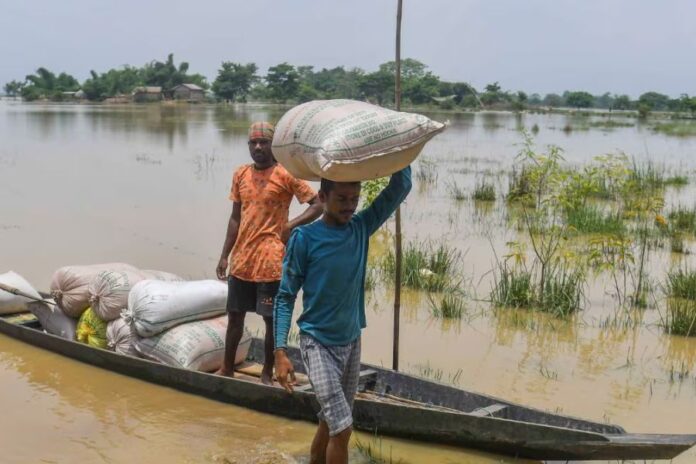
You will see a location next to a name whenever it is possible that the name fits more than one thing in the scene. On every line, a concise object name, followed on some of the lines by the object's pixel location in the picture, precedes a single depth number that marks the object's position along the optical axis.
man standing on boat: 4.16
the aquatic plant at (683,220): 10.09
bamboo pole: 4.46
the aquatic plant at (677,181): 14.64
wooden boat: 3.27
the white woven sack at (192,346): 4.59
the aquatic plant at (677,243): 8.98
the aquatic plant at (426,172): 15.21
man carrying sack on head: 2.95
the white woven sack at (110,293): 4.88
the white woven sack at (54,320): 5.28
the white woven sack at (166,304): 4.64
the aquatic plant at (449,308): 6.54
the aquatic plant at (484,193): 12.71
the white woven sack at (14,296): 5.51
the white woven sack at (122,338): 4.81
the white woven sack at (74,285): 5.03
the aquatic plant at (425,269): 7.25
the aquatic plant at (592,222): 9.38
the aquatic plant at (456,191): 12.97
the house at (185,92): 66.25
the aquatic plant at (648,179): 12.95
